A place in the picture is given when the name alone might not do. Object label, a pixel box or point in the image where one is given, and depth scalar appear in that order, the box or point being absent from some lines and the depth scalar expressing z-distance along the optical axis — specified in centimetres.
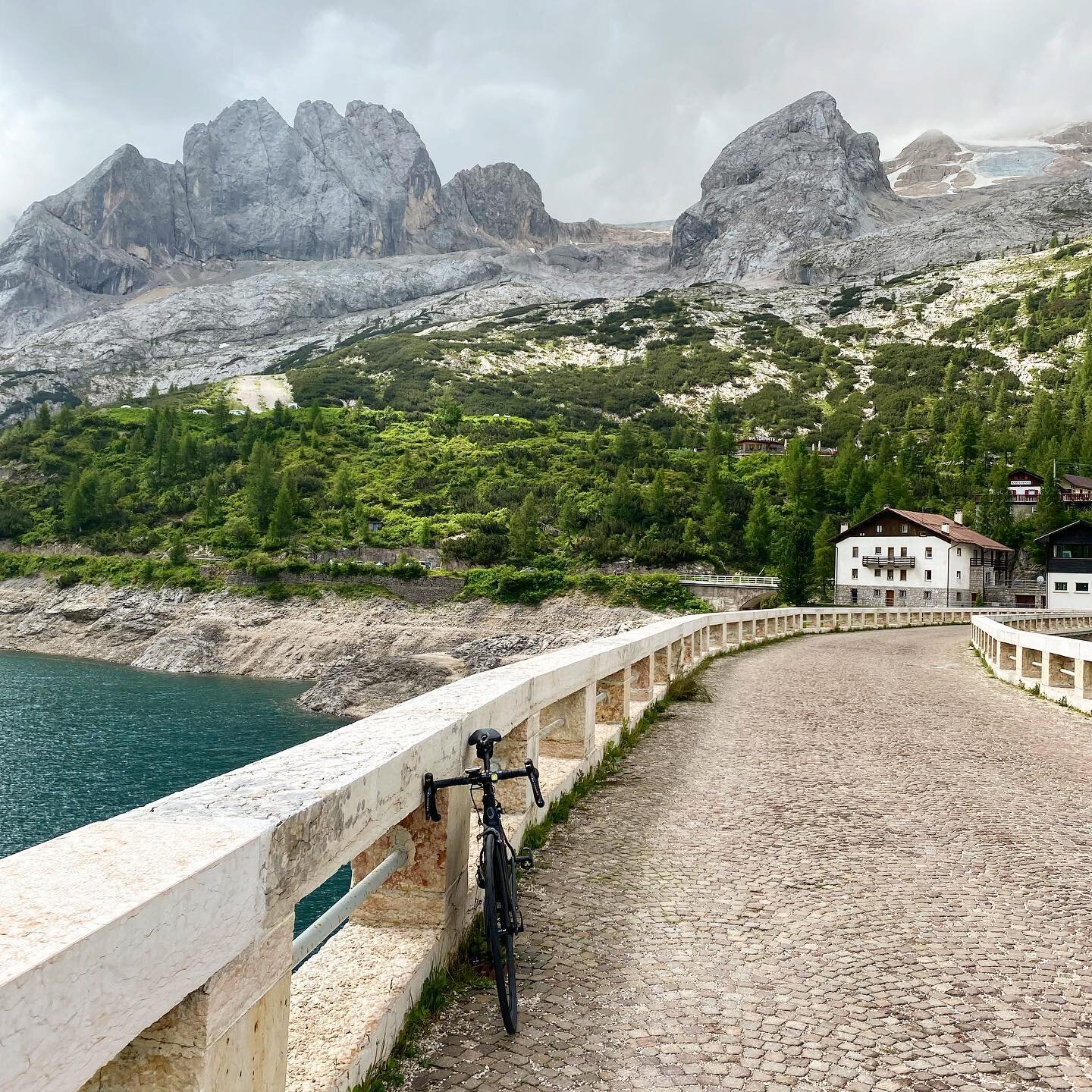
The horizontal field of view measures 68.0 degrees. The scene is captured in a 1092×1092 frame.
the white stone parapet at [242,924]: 189
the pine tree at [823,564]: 7069
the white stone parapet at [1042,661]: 1477
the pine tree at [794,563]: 6475
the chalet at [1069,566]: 6297
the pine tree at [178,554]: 7588
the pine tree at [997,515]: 7881
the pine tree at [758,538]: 7625
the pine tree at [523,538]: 7281
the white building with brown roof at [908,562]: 6556
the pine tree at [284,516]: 7956
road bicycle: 401
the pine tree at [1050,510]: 7662
